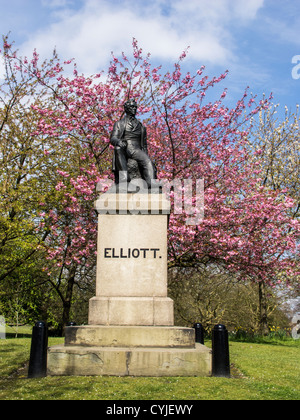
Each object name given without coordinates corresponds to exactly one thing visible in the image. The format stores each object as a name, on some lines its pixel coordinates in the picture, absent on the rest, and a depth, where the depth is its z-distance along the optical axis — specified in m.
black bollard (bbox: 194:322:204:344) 9.95
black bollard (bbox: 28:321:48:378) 6.53
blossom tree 14.45
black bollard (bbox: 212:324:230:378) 6.55
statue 8.43
